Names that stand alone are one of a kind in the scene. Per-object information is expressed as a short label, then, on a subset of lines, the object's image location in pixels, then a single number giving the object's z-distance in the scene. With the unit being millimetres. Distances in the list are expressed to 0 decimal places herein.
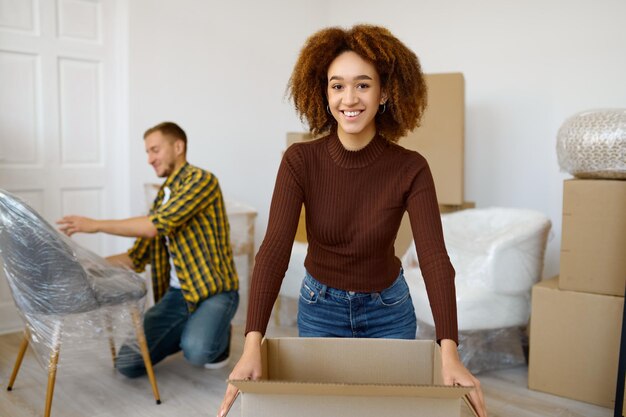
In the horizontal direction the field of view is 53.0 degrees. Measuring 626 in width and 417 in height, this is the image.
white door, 3025
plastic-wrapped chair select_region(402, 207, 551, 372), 2473
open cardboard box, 1004
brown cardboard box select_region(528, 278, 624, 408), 2232
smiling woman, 1116
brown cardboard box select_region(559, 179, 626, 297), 2195
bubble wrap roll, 2150
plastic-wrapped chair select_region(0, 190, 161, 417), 1882
